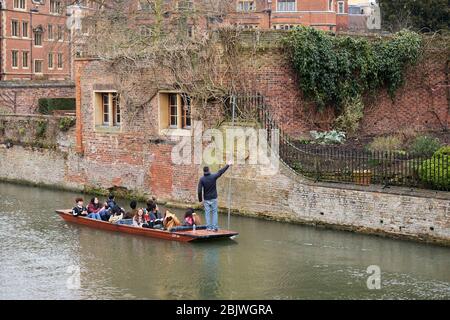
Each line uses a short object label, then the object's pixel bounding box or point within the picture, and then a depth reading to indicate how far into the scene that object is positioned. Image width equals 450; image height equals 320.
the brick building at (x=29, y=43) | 67.75
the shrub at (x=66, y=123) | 31.92
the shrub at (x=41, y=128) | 33.19
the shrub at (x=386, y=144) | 26.05
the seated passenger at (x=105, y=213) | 23.56
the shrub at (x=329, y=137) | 27.52
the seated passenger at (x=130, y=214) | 23.17
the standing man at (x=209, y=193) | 21.83
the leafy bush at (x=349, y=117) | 29.08
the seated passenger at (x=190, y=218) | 21.82
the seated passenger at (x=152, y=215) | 22.27
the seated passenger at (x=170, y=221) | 21.97
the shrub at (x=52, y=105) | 45.12
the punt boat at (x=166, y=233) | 21.17
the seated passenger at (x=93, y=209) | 23.81
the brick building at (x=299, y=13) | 67.25
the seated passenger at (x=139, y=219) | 22.47
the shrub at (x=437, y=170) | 21.16
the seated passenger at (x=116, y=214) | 23.16
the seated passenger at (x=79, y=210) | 24.03
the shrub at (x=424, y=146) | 23.66
